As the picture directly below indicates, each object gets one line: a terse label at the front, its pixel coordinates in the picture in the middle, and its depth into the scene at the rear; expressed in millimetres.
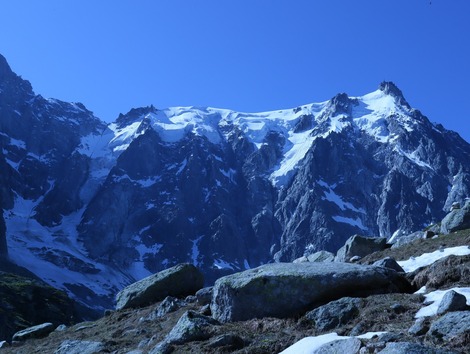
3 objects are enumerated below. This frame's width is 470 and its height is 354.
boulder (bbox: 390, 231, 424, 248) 37856
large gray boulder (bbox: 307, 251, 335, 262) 37281
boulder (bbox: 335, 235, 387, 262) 35719
